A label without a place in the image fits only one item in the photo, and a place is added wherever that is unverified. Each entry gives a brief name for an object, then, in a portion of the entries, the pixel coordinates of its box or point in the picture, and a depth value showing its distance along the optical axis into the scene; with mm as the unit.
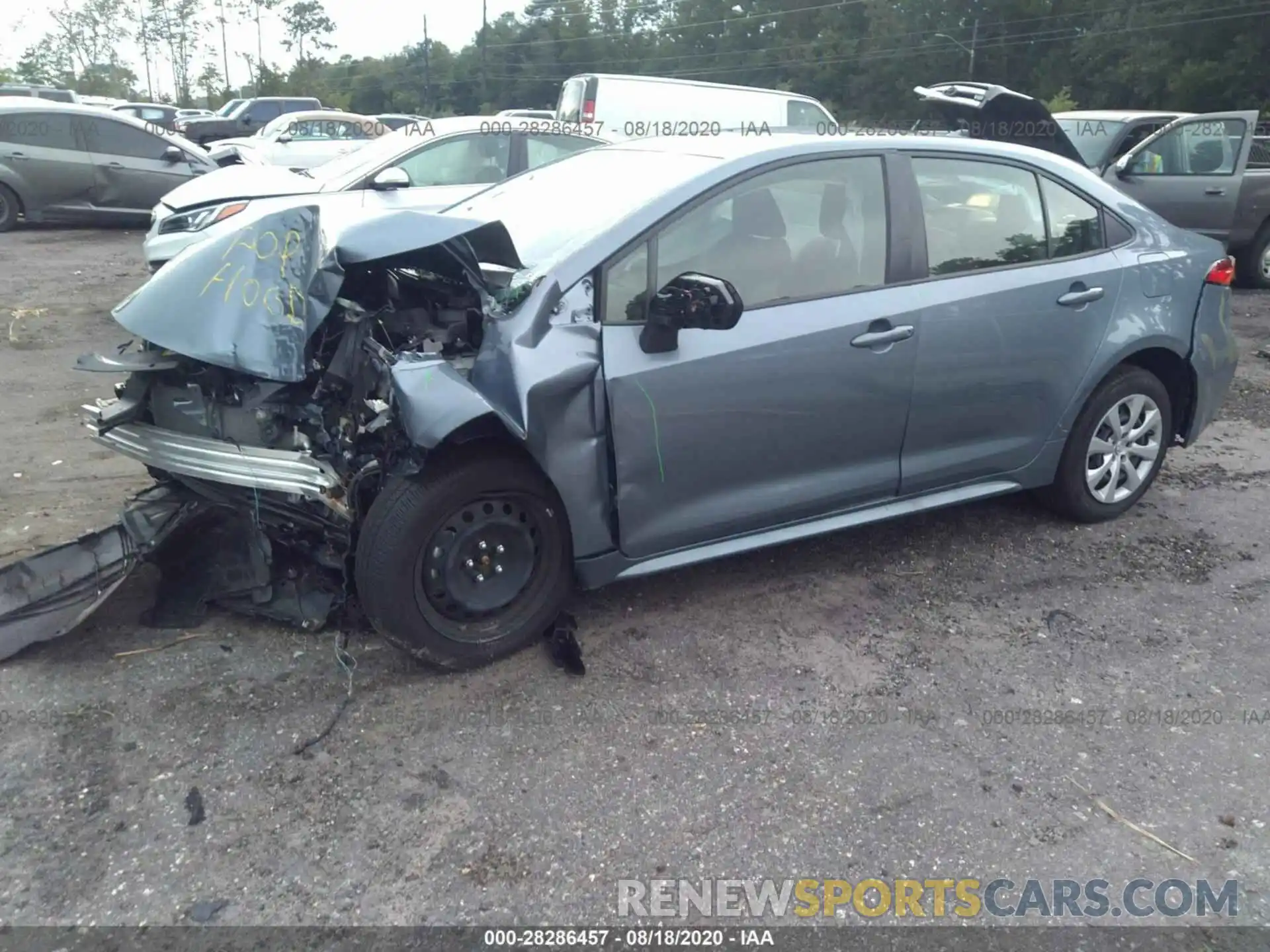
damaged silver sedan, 3457
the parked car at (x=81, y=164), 13070
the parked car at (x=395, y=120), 26292
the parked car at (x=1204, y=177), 10750
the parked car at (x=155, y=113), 25406
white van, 12562
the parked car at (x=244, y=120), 25750
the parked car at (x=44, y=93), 24547
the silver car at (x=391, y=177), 7949
